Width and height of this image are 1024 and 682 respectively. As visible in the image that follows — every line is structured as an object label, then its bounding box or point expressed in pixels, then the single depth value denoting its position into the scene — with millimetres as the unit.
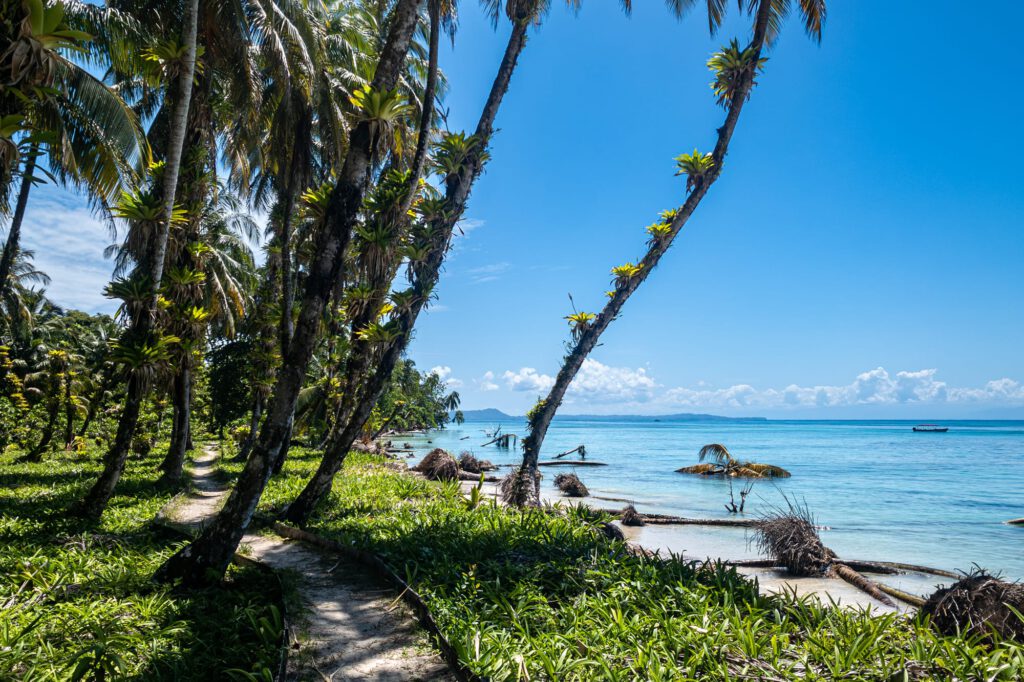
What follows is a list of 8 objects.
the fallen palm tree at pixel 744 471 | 27156
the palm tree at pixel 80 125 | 7242
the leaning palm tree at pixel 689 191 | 10578
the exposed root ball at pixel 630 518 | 14130
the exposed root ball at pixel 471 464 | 25516
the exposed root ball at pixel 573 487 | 19356
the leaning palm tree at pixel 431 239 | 9828
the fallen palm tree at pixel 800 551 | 9875
